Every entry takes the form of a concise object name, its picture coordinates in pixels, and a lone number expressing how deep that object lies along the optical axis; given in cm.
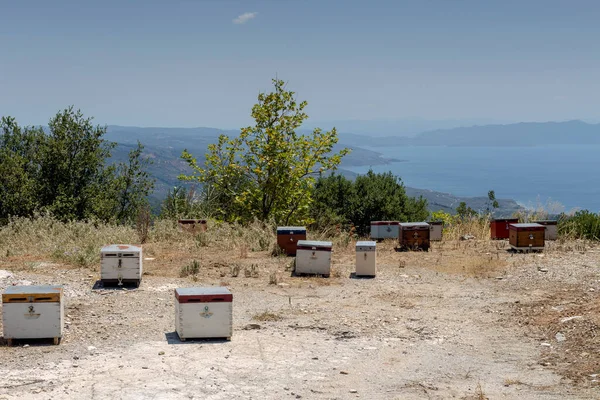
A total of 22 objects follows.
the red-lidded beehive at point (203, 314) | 1038
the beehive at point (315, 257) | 1598
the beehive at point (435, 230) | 2120
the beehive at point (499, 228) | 2175
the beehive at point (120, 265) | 1393
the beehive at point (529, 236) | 1908
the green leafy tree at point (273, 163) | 2438
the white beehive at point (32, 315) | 1012
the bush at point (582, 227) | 2202
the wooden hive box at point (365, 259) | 1606
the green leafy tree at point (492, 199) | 4126
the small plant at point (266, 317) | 1200
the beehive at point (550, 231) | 2106
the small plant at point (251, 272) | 1577
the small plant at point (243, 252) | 1814
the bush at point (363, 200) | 3419
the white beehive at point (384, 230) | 2112
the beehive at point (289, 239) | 1817
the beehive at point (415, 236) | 1952
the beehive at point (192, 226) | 2097
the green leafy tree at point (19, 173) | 2869
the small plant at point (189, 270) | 1565
